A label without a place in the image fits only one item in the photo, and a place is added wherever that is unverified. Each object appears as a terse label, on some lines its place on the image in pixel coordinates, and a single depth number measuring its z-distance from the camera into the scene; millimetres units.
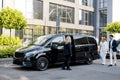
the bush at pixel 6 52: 19141
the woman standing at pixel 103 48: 17302
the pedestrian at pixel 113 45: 16469
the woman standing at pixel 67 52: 14543
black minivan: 13969
